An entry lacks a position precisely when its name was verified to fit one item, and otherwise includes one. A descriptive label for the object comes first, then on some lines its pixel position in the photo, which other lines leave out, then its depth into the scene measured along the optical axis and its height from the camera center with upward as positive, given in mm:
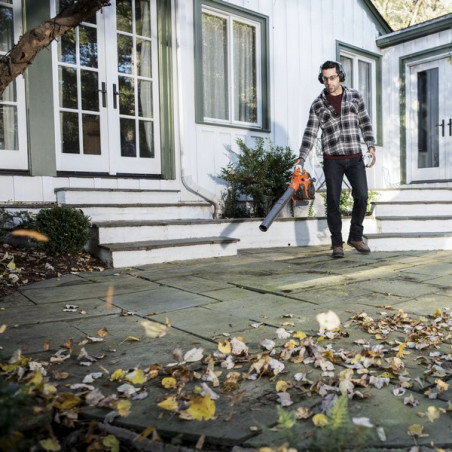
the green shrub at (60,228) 4344 -248
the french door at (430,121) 8492 +1305
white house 5266 +1289
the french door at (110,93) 5680 +1333
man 4816 +535
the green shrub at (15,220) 4524 -180
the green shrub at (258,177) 6305 +253
